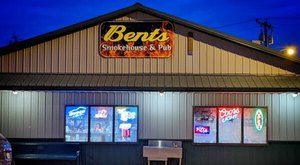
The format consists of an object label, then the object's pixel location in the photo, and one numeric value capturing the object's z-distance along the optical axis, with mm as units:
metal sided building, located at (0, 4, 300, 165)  16219
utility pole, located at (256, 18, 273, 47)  39275
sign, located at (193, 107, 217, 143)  16344
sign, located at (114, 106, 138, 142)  16391
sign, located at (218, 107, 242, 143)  16375
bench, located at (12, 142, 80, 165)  16047
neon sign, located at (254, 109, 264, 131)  16328
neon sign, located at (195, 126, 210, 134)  16344
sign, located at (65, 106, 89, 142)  16391
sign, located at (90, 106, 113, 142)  16422
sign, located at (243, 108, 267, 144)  16328
